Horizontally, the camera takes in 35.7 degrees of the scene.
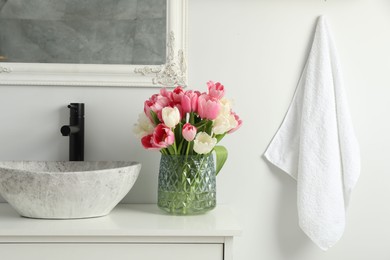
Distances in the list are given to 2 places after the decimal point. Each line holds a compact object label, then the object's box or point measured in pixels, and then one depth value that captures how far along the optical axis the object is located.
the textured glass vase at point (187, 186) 1.48
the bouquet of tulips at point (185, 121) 1.43
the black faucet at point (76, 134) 1.64
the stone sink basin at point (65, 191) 1.34
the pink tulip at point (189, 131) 1.42
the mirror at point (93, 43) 1.70
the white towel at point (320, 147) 1.67
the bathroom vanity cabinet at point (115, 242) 1.32
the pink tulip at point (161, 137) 1.42
